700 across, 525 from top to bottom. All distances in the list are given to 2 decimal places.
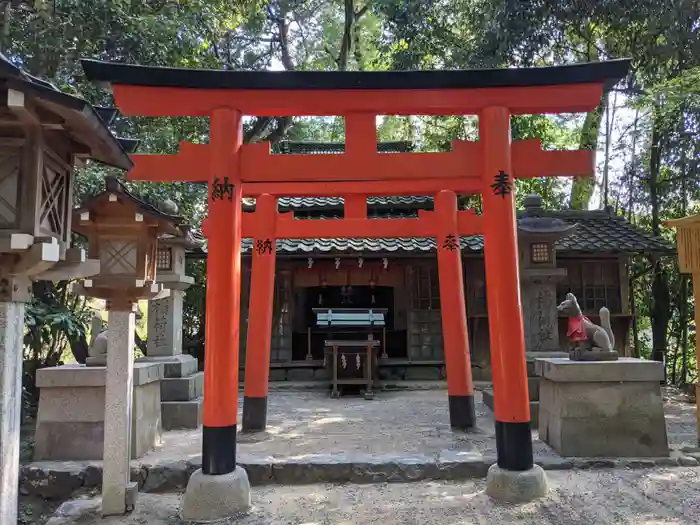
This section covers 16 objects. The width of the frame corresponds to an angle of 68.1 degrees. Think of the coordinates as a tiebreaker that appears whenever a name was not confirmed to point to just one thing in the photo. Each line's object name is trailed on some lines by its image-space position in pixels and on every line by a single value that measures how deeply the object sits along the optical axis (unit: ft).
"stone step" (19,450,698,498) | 18.49
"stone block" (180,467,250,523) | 14.92
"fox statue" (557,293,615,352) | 21.13
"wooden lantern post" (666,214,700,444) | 22.65
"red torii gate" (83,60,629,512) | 15.64
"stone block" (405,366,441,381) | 41.91
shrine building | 39.91
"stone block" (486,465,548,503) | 15.56
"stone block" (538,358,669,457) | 19.88
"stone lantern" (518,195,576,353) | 27.76
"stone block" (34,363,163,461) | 19.97
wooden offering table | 36.86
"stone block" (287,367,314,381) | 42.06
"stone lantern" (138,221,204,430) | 26.04
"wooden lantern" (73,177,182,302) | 15.94
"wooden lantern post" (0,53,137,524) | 10.25
